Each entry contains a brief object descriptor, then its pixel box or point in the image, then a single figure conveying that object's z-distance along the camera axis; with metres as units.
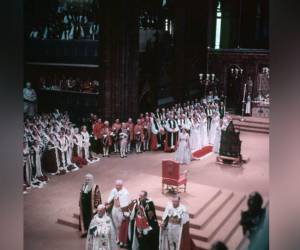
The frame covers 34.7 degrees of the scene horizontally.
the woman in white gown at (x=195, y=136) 16.97
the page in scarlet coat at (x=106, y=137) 15.70
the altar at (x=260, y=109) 23.03
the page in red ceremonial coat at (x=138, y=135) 16.38
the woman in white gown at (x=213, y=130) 17.94
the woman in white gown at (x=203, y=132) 17.48
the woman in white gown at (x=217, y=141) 17.05
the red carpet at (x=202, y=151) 16.41
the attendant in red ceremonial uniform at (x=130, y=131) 16.16
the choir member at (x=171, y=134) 16.84
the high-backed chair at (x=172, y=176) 11.44
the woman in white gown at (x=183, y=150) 15.12
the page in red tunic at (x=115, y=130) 15.85
